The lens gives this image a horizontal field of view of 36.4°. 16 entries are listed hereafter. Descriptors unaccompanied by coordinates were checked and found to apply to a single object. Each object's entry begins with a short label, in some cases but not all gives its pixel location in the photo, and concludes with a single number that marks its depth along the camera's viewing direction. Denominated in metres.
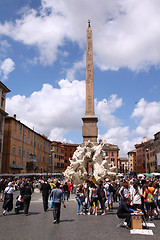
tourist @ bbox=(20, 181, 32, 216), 8.80
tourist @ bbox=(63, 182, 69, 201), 13.27
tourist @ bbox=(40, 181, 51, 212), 9.83
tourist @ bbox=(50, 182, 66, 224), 7.18
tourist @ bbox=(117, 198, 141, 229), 6.43
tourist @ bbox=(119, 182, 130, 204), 6.77
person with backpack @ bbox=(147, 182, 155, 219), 7.87
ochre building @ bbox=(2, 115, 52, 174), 34.47
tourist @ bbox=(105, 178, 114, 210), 10.21
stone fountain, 17.81
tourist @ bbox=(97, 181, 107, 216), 8.95
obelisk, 19.92
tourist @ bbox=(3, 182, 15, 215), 9.02
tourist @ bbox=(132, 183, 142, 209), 7.13
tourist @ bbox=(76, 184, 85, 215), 8.95
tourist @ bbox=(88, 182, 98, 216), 8.68
